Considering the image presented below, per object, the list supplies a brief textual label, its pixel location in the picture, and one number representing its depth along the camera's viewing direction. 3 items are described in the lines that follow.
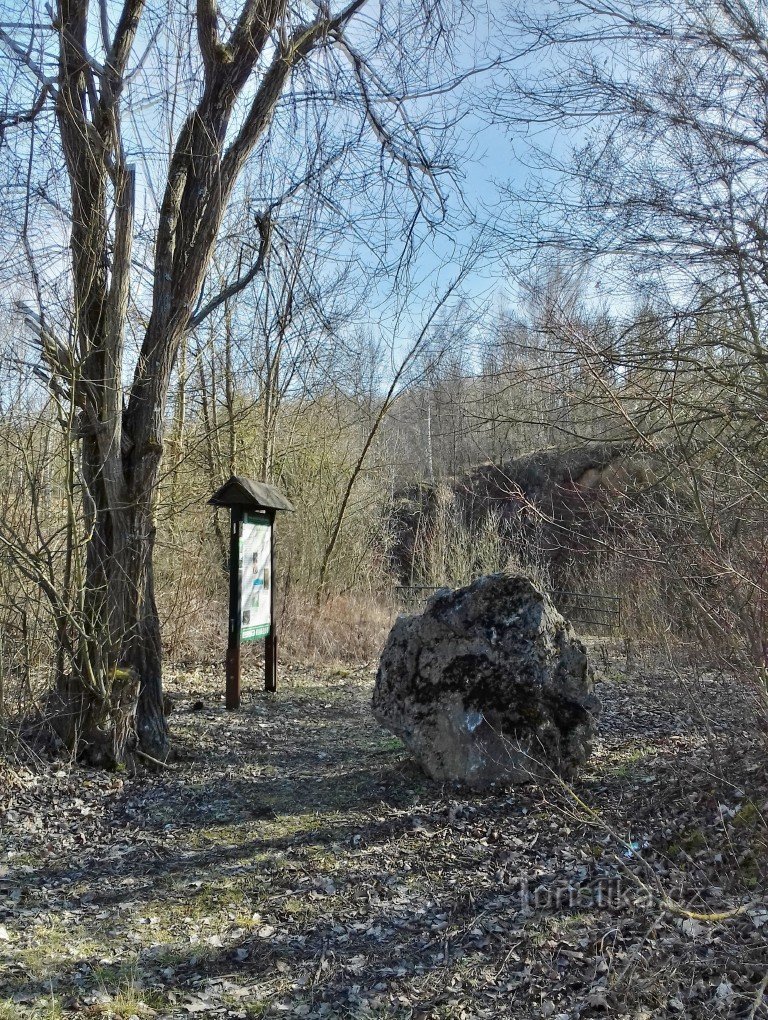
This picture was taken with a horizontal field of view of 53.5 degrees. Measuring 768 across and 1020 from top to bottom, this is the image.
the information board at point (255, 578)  7.89
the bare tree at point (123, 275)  5.27
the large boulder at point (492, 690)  5.23
